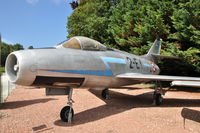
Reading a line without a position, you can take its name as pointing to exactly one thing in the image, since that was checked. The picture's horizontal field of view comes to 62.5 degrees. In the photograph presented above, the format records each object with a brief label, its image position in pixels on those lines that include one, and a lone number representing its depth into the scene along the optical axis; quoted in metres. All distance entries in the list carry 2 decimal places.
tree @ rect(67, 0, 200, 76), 13.66
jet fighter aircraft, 4.62
